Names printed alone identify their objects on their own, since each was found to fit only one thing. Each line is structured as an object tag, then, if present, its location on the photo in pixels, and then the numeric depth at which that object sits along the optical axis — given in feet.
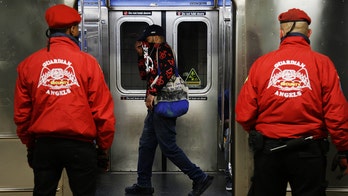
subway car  21.74
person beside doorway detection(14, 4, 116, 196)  11.94
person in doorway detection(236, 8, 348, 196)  12.09
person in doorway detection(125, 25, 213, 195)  18.37
